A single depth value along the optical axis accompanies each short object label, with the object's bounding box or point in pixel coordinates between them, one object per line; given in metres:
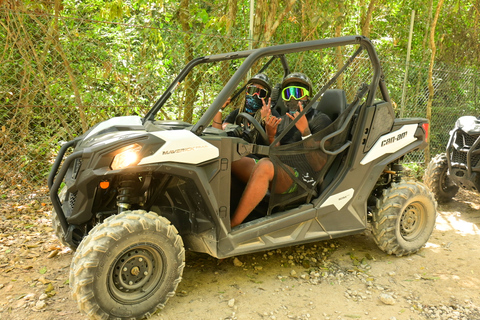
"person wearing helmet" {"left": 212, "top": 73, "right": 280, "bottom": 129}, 3.81
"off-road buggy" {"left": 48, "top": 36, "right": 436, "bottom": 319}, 2.57
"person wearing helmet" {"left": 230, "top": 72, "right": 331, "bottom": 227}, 3.11
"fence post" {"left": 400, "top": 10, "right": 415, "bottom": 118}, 6.76
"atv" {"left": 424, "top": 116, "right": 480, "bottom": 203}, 5.13
